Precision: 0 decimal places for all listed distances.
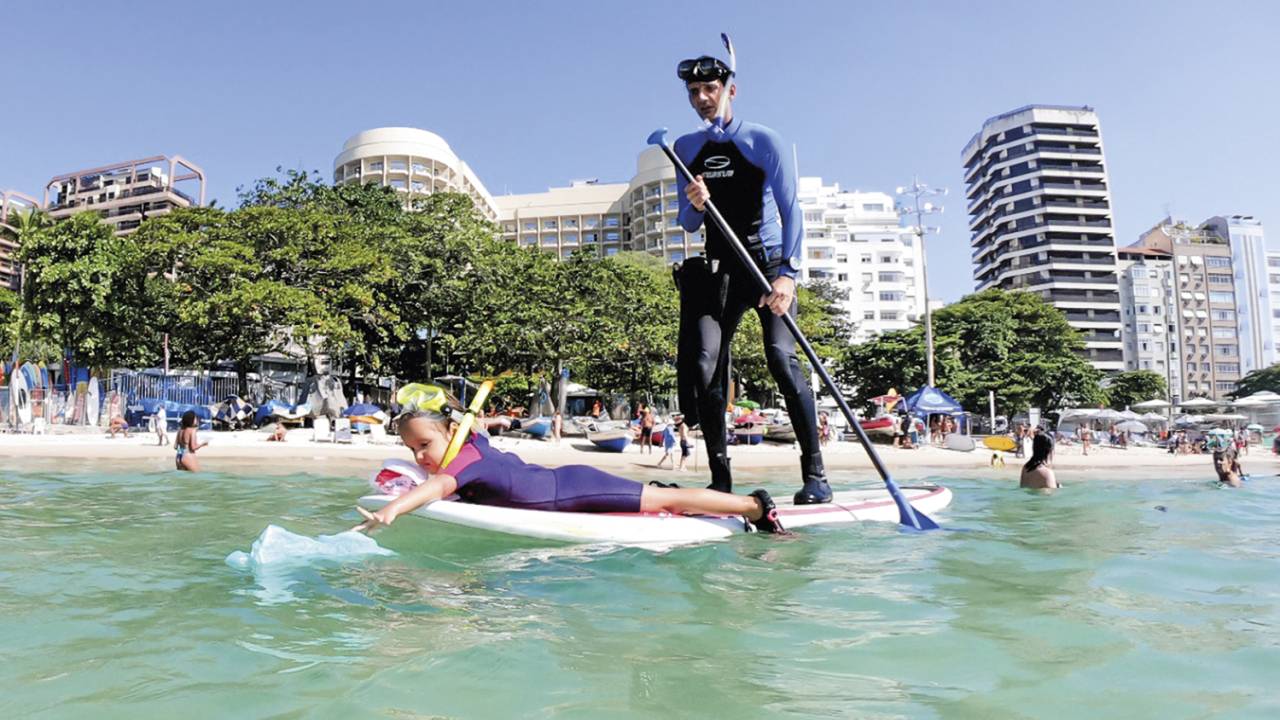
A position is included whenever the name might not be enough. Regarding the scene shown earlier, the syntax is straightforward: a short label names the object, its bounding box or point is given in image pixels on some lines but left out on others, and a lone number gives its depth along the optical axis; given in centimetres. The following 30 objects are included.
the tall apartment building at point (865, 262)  10369
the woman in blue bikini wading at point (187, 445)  1230
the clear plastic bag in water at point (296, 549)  373
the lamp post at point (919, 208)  4378
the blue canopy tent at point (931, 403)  3098
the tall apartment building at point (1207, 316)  10250
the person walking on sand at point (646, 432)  2394
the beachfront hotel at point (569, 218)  12281
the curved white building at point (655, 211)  10575
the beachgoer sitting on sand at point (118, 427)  2368
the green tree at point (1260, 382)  9000
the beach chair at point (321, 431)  2448
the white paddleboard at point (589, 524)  434
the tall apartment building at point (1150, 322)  9775
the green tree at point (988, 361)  5306
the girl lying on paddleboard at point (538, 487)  454
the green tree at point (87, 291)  3062
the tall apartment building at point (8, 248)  7162
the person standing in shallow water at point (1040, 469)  931
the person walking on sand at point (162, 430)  2068
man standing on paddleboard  537
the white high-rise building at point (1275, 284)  10494
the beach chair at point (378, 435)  2444
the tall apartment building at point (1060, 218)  9700
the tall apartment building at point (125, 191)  9400
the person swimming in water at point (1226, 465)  1165
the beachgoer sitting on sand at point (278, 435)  2326
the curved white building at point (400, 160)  10050
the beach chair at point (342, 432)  2344
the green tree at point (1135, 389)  7162
